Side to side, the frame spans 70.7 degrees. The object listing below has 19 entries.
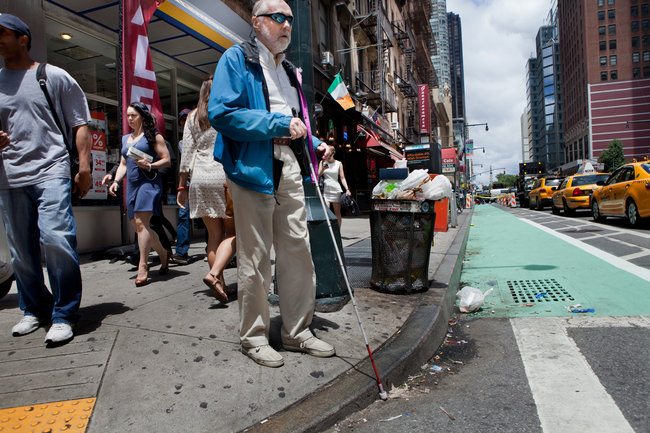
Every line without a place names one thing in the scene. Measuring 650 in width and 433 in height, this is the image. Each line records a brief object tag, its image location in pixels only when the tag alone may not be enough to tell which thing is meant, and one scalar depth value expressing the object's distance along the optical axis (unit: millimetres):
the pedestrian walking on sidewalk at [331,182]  7625
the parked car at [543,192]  25372
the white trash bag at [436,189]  4594
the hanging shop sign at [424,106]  39706
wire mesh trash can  4578
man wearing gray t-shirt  3035
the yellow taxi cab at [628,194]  11055
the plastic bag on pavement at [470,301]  4492
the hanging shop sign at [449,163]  24234
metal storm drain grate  4758
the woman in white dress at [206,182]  4047
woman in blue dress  4691
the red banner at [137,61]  6789
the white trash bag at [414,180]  4641
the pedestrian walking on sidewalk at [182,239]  6098
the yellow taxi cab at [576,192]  17691
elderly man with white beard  2551
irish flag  13445
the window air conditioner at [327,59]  16656
